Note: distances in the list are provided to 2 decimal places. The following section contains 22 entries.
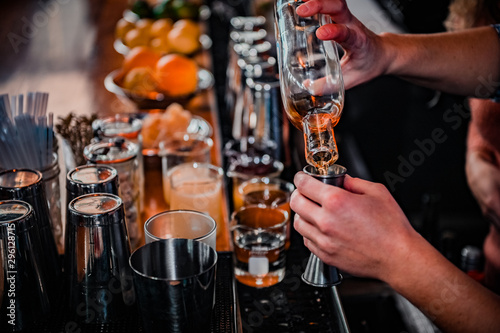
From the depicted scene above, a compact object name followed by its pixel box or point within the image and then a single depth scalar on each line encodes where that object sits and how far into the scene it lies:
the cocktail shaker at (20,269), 0.97
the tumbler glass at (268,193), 1.42
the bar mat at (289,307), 1.18
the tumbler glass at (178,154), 1.59
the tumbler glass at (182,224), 1.14
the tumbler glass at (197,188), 1.43
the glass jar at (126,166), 1.30
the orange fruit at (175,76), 2.33
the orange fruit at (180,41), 2.88
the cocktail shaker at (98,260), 1.02
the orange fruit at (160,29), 2.93
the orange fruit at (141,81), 2.32
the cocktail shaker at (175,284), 0.92
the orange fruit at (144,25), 2.95
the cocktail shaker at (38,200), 1.08
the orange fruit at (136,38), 2.90
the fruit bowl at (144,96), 2.27
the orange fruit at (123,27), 3.02
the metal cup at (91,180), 1.11
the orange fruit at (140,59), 2.46
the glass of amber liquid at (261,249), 1.25
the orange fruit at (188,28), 2.89
